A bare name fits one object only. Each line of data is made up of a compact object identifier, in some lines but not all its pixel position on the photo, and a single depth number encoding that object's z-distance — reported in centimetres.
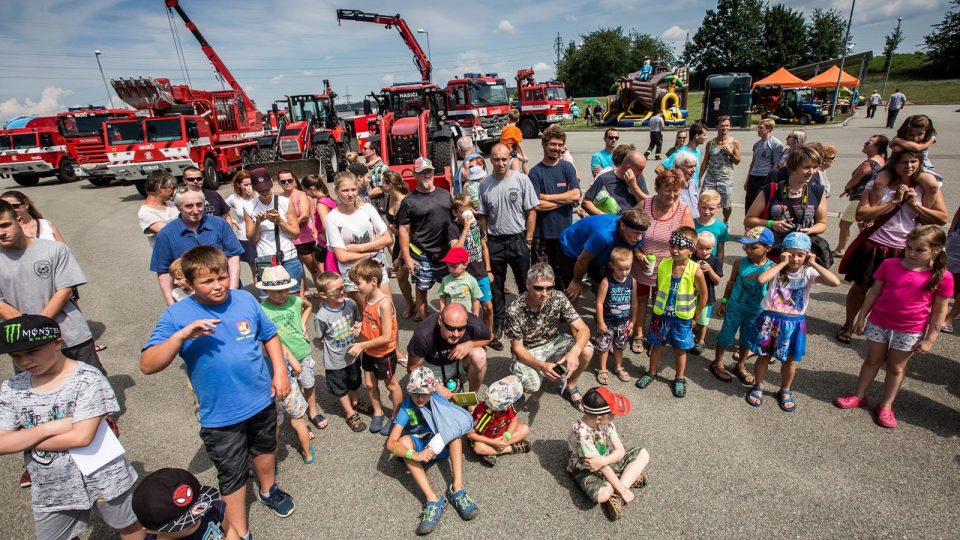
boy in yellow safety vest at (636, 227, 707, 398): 361
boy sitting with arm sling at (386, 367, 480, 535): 274
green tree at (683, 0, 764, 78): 5825
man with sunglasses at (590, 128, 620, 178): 592
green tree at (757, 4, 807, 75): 5625
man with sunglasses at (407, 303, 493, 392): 299
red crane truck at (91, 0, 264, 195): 1302
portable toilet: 2342
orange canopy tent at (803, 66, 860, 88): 2591
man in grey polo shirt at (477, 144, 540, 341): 446
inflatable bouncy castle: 2566
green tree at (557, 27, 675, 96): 6116
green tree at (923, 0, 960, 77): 4703
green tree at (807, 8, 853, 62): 5616
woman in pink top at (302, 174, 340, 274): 448
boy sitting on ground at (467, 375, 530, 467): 306
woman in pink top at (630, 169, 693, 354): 387
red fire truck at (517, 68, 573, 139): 2341
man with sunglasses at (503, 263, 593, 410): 338
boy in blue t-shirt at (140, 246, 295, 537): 221
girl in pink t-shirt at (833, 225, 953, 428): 301
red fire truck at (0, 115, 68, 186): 1700
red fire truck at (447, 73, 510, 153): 1889
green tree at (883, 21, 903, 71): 4259
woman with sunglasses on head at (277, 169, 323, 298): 496
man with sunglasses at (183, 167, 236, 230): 440
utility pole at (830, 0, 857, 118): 2363
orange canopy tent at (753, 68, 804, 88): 2683
